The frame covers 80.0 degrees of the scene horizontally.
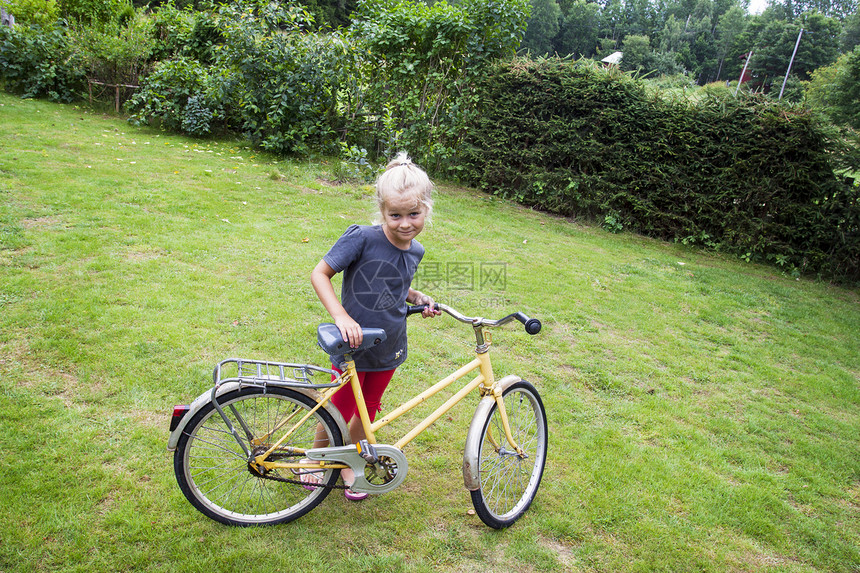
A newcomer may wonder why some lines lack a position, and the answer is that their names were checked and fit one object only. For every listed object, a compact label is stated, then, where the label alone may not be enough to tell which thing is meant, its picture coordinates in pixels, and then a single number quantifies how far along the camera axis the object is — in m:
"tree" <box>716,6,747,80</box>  90.56
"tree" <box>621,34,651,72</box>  79.40
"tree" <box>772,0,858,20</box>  90.69
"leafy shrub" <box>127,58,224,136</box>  10.65
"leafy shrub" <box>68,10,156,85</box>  11.35
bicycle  2.17
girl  2.24
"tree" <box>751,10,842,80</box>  67.06
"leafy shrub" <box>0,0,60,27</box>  12.77
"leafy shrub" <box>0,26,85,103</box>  11.67
